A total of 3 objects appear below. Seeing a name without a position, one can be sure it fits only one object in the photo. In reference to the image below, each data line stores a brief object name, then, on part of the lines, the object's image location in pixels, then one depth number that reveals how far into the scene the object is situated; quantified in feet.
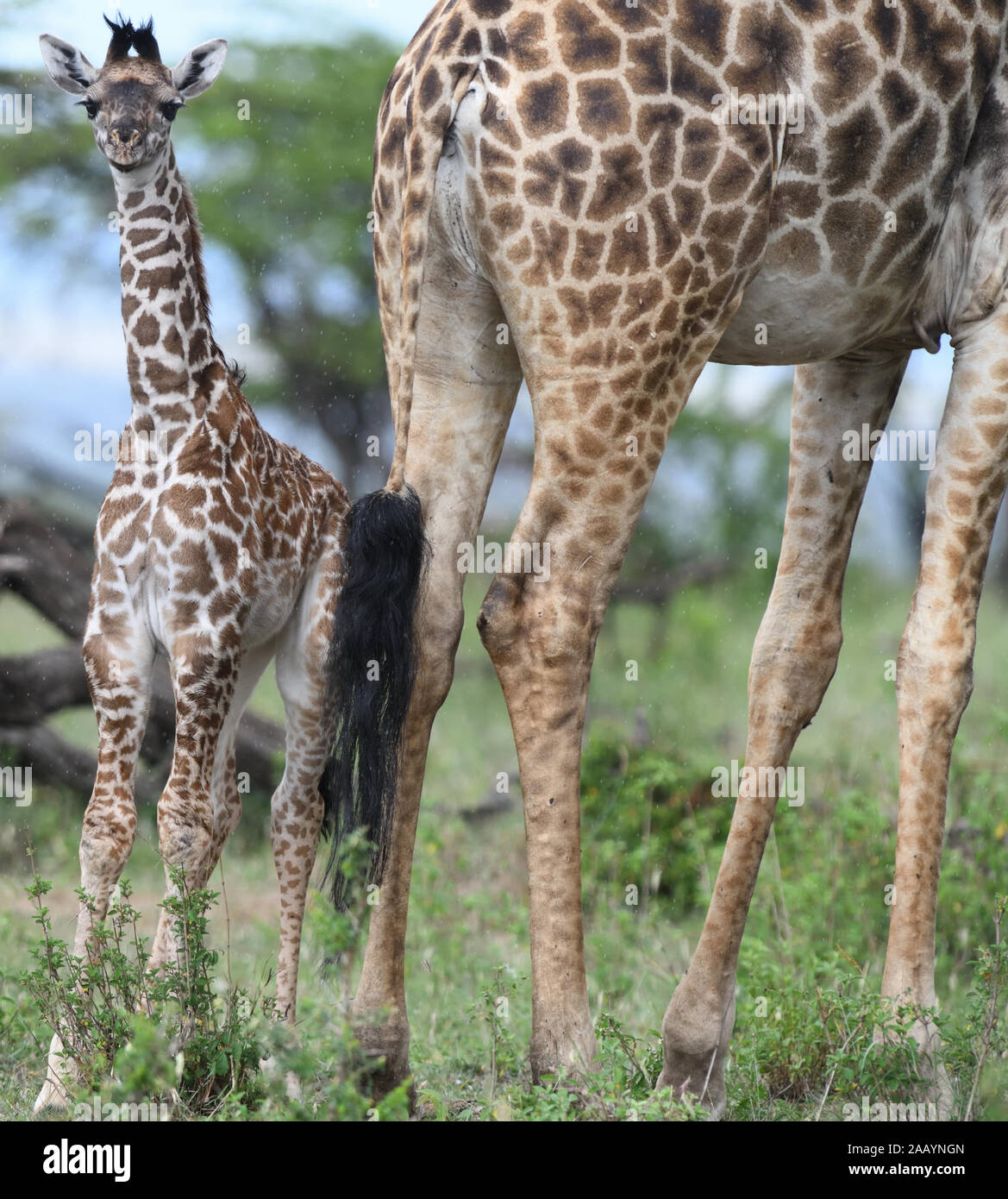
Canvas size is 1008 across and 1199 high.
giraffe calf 24.88
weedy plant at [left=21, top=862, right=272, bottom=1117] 23.68
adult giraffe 24.38
